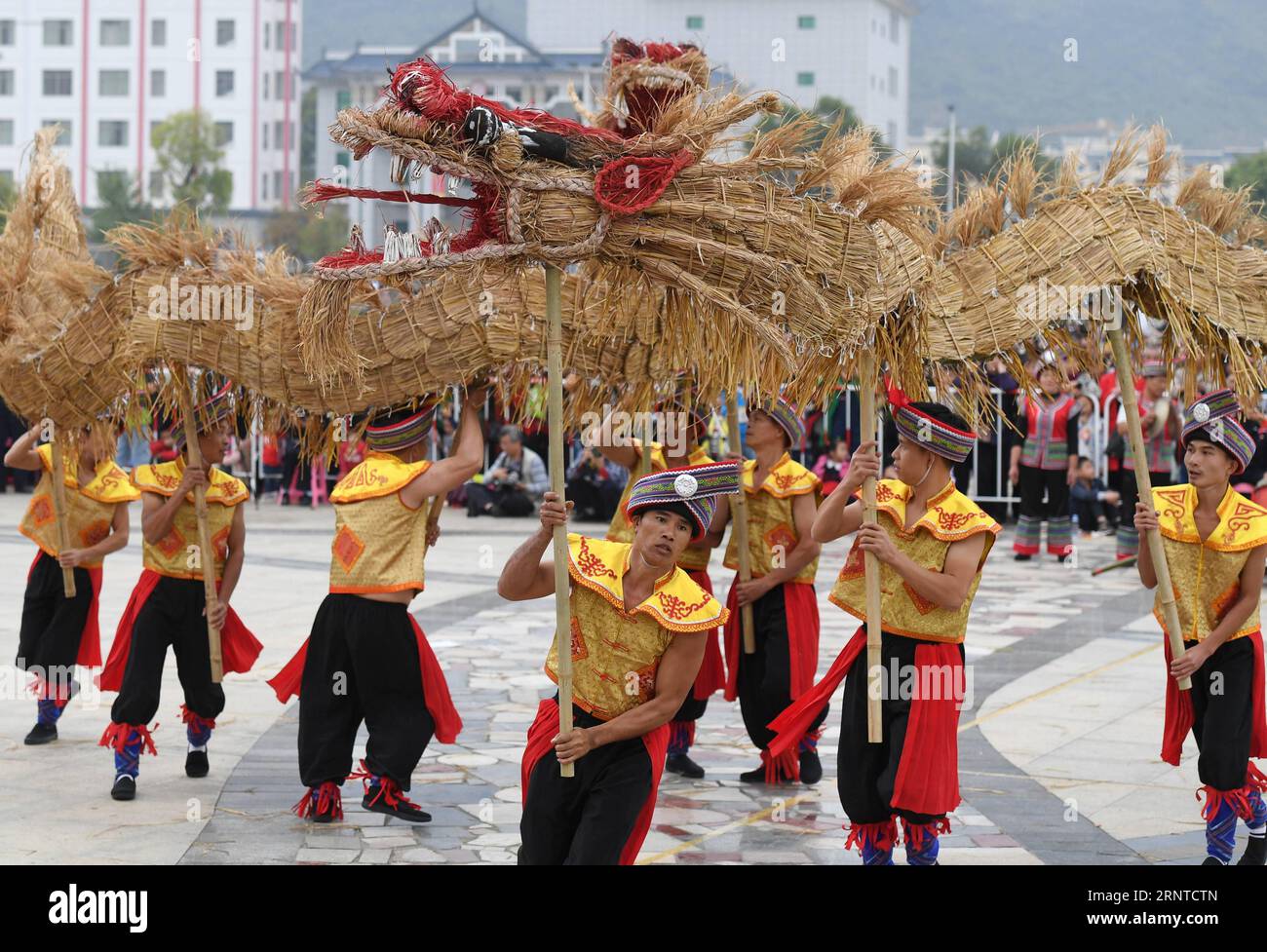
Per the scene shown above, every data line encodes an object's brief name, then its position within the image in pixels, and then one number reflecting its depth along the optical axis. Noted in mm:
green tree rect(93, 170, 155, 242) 72812
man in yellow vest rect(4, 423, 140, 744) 8156
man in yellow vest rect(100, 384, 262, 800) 7453
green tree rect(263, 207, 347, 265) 75625
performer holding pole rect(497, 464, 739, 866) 4926
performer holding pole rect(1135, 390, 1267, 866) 6191
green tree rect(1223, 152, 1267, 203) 76938
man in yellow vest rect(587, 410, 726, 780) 7748
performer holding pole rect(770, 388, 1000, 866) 5746
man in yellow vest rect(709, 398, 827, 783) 7676
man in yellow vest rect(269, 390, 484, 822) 6871
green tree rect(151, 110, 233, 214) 77500
